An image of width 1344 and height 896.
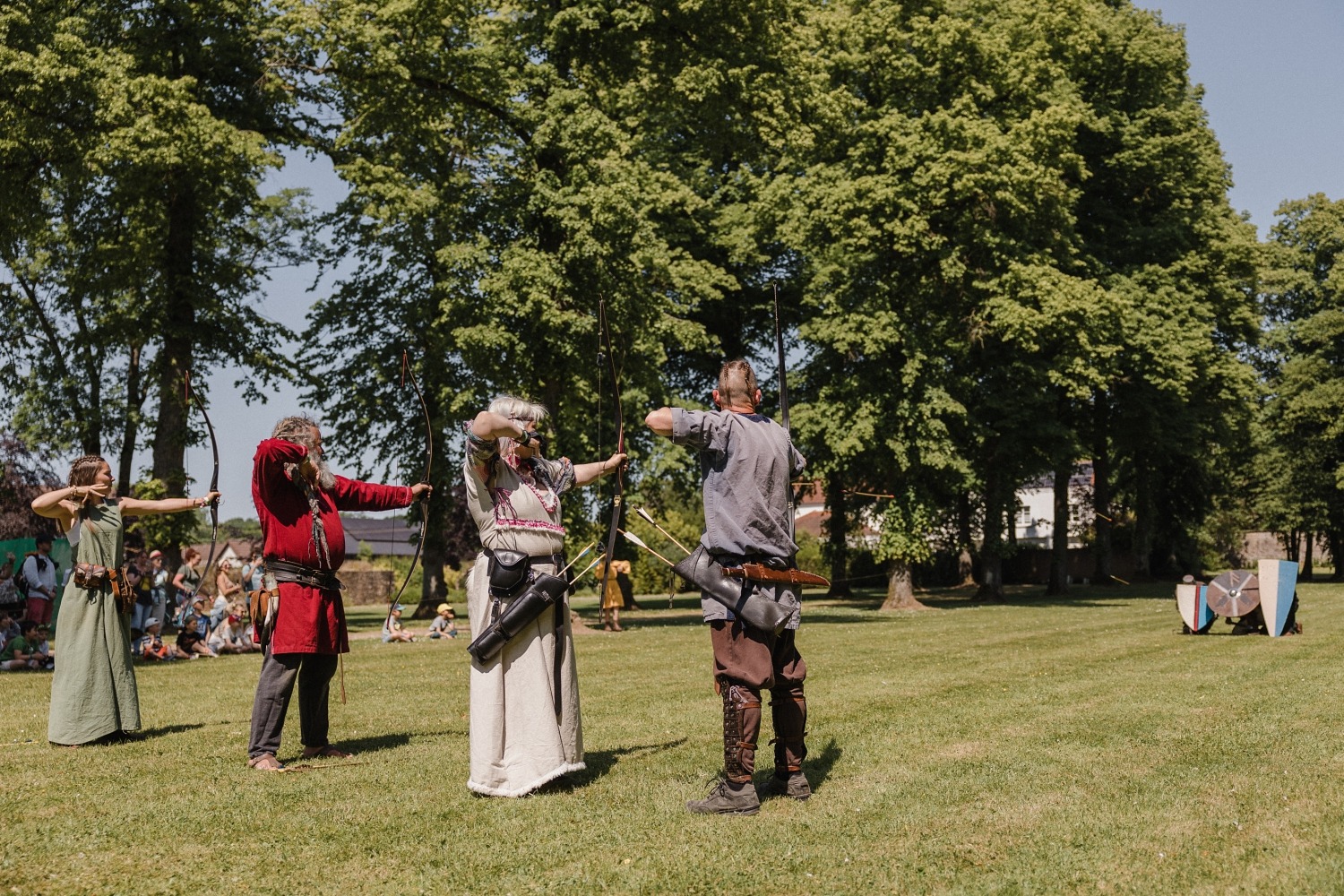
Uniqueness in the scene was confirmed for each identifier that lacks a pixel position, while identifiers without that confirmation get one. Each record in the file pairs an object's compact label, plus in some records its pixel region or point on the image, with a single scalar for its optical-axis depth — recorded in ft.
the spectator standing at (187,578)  61.26
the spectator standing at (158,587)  63.98
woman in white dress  21.49
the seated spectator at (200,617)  62.74
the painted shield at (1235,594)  56.34
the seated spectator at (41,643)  54.80
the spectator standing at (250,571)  54.49
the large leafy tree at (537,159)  73.00
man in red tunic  24.72
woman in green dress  28.02
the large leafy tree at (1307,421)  137.49
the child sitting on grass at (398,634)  71.61
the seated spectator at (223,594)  63.21
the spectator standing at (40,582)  57.36
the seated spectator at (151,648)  59.82
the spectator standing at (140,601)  58.65
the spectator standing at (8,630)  55.62
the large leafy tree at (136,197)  69.05
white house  164.25
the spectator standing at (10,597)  59.82
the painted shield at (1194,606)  58.95
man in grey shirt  19.79
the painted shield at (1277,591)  55.11
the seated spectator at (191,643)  60.80
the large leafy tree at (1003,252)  92.02
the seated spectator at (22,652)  53.47
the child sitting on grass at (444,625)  73.00
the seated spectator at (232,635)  62.97
